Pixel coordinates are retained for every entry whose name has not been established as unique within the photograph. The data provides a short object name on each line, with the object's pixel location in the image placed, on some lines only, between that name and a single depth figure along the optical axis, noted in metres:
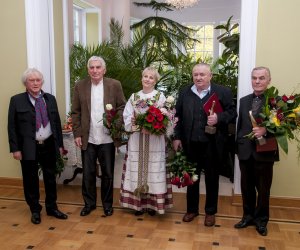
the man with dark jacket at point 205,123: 3.29
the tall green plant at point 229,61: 4.86
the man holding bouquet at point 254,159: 3.16
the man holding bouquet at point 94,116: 3.59
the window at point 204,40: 11.09
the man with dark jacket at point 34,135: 3.40
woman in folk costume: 3.43
